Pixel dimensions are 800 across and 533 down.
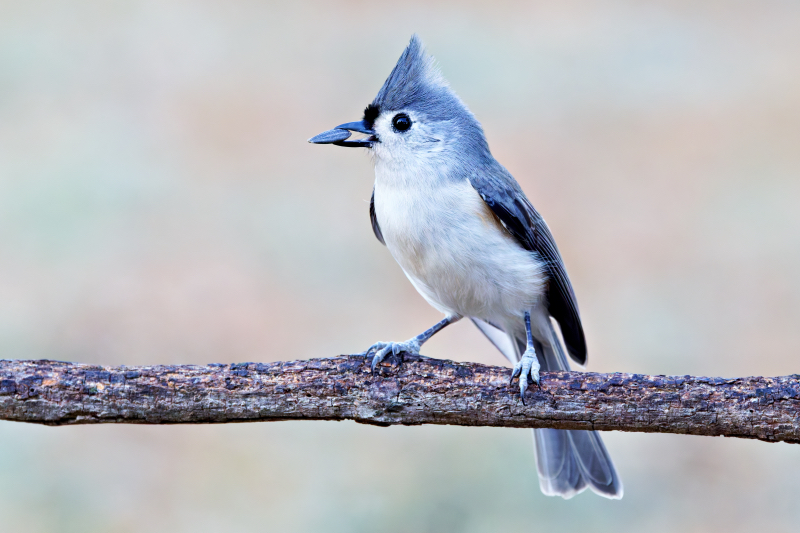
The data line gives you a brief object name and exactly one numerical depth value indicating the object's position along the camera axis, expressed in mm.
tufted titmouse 5895
